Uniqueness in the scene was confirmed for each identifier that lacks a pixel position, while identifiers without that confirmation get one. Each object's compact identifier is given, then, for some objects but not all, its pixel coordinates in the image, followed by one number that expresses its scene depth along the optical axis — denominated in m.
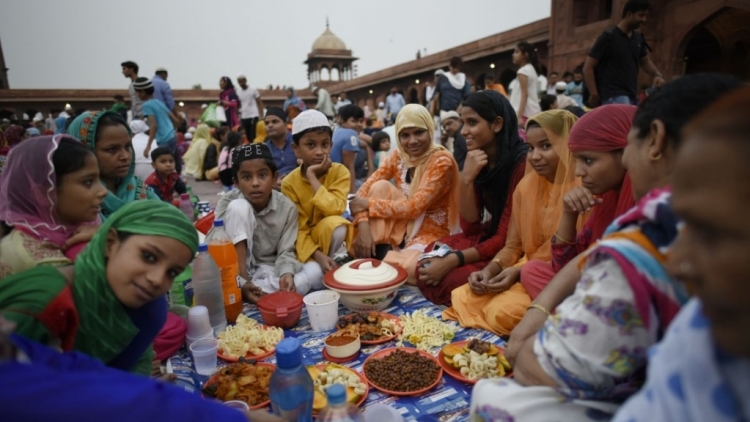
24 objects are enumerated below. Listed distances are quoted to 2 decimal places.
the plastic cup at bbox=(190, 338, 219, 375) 2.00
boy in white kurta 2.85
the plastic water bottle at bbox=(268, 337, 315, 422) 1.37
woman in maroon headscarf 1.75
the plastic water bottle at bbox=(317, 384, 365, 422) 1.14
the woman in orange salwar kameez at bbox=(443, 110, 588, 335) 2.27
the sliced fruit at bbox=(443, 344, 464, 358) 2.01
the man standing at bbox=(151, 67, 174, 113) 7.82
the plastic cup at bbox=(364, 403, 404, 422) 1.51
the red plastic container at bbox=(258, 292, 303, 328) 2.40
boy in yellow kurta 3.18
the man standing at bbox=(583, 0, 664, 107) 4.54
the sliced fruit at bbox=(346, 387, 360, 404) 1.71
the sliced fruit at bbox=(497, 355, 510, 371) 1.89
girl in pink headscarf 1.67
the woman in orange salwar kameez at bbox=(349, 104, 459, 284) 3.13
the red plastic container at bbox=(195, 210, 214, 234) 3.46
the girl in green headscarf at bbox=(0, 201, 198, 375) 1.29
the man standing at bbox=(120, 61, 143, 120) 7.23
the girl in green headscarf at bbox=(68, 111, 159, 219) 2.49
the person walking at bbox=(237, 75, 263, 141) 9.77
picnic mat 1.75
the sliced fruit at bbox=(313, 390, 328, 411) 1.66
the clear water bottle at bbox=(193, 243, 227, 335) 2.32
